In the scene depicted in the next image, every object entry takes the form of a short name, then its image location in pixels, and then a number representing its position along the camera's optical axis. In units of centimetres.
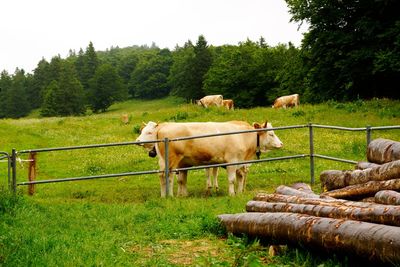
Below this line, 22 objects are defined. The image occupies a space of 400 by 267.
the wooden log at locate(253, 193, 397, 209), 764
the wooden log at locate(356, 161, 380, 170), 1104
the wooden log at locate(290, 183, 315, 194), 1110
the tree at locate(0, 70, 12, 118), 11862
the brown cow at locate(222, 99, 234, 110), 4619
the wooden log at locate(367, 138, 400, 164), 1079
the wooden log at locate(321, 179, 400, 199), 888
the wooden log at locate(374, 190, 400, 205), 770
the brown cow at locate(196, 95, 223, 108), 4681
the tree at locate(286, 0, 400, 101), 3216
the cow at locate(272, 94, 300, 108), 4536
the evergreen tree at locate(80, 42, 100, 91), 13312
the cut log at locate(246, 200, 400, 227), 671
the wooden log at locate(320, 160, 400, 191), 941
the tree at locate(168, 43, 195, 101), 9774
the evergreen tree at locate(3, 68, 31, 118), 11794
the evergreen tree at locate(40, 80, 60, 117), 9794
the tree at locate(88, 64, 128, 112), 10575
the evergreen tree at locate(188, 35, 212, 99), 9650
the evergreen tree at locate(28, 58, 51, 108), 12519
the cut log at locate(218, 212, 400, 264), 605
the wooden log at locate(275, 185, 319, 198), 976
